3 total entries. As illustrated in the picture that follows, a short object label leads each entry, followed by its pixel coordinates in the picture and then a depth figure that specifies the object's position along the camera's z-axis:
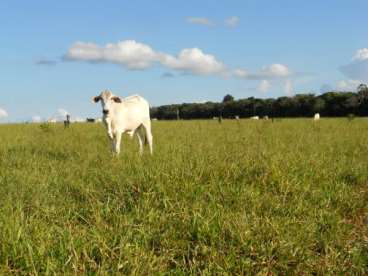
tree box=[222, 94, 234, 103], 136.52
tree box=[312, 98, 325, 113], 98.00
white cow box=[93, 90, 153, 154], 13.61
